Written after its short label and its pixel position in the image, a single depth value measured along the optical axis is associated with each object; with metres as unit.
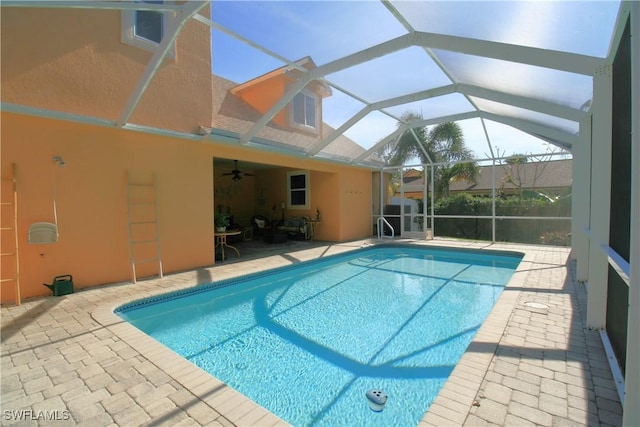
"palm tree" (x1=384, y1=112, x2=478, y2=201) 16.53
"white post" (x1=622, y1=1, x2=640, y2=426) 1.55
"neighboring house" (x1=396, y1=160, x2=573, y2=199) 13.45
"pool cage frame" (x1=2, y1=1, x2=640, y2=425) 1.62
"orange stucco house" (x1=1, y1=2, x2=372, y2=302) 5.02
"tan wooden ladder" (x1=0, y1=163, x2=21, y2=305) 4.77
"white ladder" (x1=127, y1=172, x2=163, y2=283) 6.39
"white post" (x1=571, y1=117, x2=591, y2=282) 5.38
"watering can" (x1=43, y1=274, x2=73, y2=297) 5.27
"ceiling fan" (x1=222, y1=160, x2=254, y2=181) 10.66
